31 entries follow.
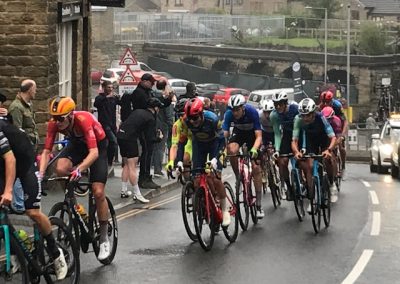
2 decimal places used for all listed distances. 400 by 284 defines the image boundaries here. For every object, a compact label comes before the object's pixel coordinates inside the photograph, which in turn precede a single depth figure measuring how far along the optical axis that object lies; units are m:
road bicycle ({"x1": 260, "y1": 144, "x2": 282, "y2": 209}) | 15.30
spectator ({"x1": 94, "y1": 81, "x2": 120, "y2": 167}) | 18.34
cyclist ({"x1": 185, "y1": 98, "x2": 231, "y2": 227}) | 11.39
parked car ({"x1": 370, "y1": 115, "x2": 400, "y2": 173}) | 27.58
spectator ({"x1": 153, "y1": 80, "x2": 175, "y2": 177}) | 19.72
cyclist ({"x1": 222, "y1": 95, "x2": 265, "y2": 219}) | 12.73
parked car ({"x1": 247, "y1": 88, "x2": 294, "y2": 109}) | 58.43
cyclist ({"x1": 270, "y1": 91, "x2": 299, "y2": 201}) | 14.01
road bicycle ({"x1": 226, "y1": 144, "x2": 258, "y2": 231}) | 12.86
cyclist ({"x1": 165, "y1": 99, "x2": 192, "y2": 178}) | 11.48
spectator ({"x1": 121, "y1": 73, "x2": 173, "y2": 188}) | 16.48
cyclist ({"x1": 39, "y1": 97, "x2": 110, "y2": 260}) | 9.16
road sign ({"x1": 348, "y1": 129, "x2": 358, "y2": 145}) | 46.59
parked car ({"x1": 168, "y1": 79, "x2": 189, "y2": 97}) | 65.56
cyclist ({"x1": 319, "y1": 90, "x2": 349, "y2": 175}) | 17.92
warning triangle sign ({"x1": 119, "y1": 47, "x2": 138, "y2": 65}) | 24.56
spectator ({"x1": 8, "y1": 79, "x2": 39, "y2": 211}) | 12.94
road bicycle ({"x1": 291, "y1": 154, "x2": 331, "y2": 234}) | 12.82
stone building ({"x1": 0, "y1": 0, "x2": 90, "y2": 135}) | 16.00
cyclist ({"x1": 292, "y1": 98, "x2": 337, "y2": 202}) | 13.14
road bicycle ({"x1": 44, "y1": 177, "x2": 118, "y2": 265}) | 9.38
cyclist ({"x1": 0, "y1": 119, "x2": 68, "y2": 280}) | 7.68
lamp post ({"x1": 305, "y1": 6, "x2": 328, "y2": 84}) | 79.38
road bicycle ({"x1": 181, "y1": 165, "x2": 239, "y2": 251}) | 11.08
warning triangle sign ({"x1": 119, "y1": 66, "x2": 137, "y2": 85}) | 24.36
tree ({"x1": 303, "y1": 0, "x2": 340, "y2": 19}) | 109.62
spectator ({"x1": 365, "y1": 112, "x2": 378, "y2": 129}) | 59.00
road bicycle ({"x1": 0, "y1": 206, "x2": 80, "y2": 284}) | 7.60
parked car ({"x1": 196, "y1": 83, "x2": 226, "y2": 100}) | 68.18
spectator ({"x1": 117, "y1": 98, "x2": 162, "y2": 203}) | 15.55
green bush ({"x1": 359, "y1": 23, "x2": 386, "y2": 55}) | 87.94
